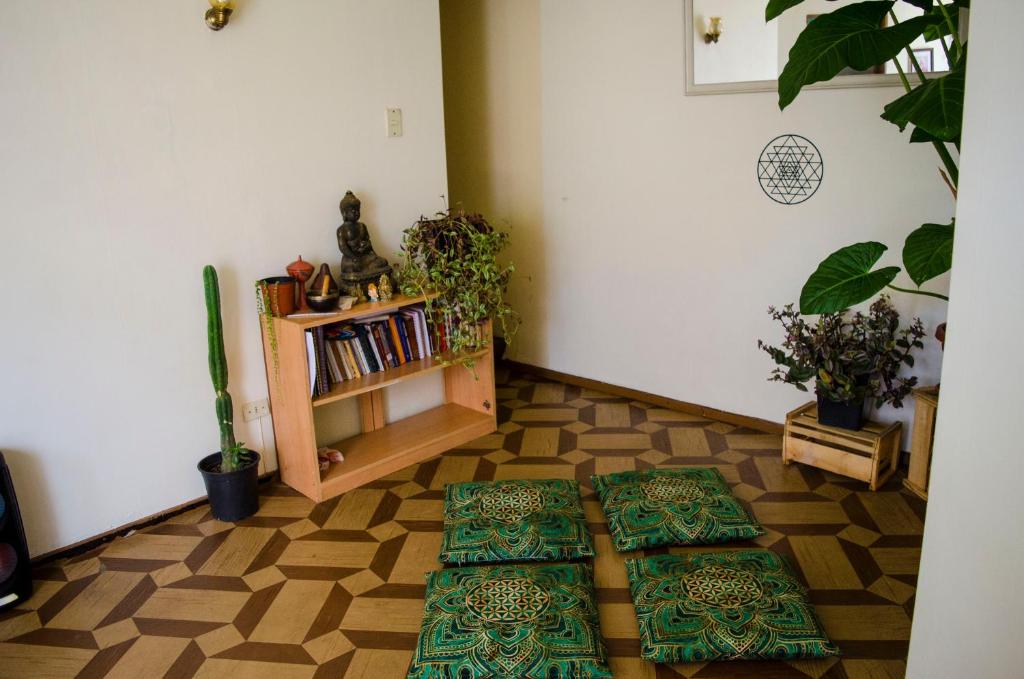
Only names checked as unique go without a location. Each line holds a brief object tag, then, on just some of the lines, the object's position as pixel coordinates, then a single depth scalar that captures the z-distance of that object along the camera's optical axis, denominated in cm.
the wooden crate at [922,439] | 280
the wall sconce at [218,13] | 269
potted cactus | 275
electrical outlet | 307
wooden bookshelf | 294
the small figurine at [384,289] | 320
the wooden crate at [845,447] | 293
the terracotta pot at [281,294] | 294
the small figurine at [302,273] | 301
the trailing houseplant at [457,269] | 326
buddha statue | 314
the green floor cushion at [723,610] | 201
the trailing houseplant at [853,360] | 292
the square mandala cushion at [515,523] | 252
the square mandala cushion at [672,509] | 259
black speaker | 234
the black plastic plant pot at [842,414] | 297
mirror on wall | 296
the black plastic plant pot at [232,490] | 281
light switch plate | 338
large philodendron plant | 204
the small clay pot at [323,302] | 301
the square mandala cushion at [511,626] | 197
